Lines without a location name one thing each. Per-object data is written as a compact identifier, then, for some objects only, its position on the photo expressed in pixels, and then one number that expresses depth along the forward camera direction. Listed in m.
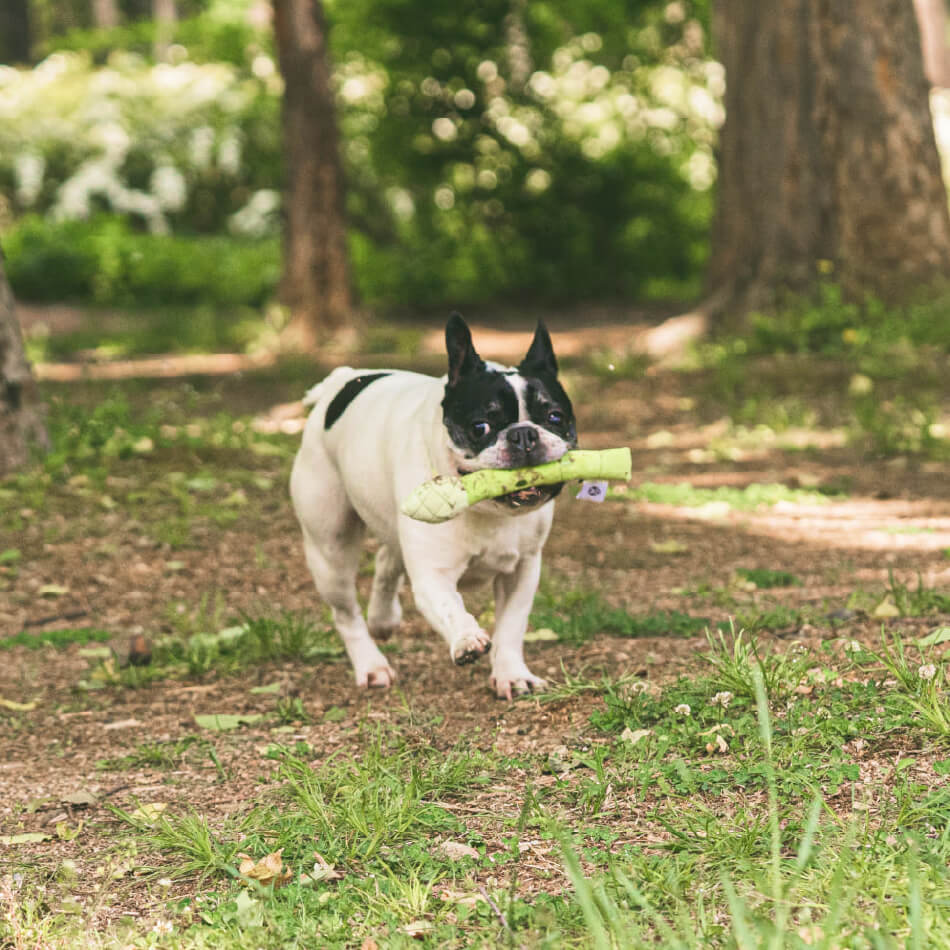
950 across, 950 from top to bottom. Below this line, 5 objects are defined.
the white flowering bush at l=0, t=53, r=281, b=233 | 36.25
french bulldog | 7.77
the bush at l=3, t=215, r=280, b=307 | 33.25
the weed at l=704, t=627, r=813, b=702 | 7.52
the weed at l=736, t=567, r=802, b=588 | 11.48
